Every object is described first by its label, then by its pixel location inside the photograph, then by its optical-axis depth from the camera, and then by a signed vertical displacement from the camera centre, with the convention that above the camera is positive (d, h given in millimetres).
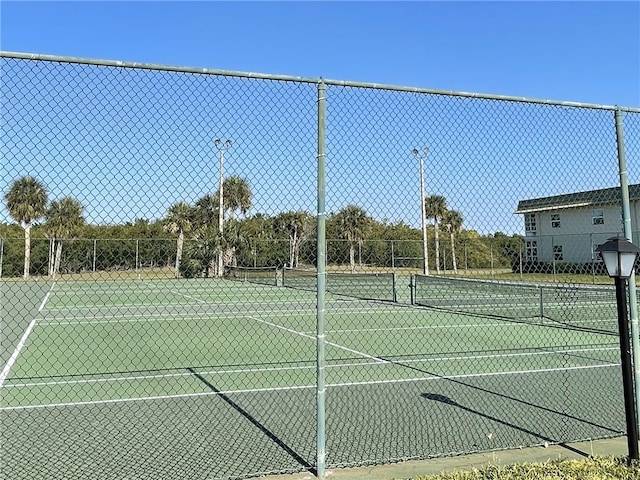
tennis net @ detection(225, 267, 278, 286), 30438 +158
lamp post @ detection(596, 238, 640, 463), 4215 -192
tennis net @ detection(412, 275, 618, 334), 15219 -948
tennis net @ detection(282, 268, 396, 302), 22127 -398
